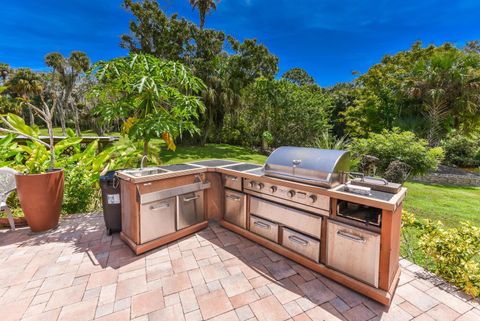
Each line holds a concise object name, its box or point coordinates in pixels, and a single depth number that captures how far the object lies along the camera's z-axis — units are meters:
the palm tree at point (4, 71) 22.05
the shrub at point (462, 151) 10.41
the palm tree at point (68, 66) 18.16
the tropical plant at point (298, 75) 26.48
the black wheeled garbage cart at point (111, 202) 2.99
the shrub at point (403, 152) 4.75
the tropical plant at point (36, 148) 3.29
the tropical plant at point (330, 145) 5.59
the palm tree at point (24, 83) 18.67
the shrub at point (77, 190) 3.89
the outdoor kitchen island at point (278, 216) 1.91
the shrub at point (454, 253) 2.12
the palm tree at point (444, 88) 9.64
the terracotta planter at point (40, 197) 3.06
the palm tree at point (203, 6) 14.80
